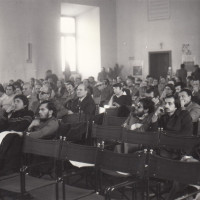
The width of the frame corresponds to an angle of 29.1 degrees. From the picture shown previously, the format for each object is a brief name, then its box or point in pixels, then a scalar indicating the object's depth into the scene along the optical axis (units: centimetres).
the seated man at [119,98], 819
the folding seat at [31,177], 364
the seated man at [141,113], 532
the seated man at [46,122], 486
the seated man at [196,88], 886
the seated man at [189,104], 600
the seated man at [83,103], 718
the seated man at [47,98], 663
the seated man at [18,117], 541
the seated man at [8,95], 849
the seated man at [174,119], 500
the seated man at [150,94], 772
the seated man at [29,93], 933
